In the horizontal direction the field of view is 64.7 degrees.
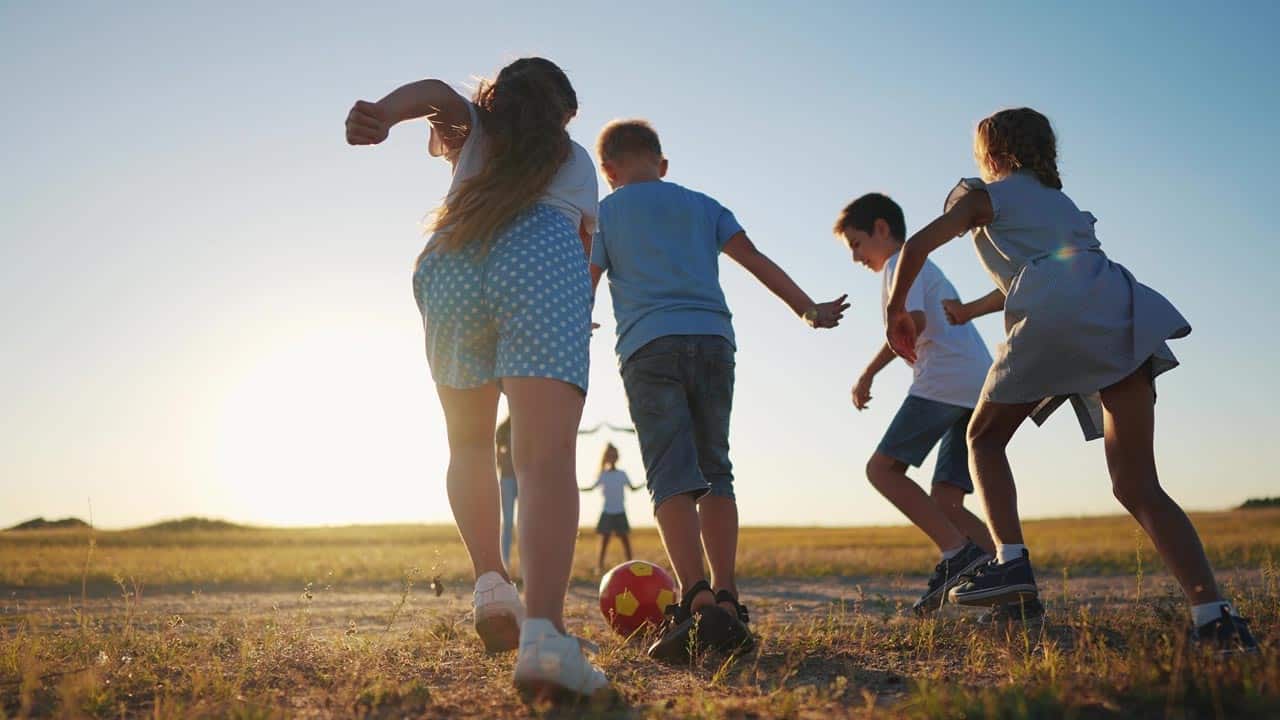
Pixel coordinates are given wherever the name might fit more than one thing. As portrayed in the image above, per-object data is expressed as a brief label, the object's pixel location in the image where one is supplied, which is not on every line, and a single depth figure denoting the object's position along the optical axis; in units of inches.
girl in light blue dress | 157.4
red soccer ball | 225.1
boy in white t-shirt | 249.4
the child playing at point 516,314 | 130.5
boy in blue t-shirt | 194.7
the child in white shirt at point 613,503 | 670.5
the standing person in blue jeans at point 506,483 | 478.9
